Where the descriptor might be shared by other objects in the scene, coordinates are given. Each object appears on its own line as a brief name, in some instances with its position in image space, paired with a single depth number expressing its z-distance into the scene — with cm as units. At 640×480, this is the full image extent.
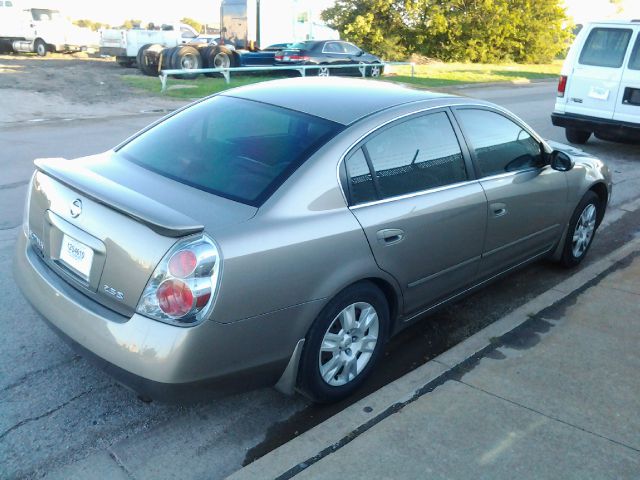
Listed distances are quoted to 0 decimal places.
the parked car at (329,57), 2052
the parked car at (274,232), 276
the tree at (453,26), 3278
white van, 971
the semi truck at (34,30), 2612
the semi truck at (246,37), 2077
